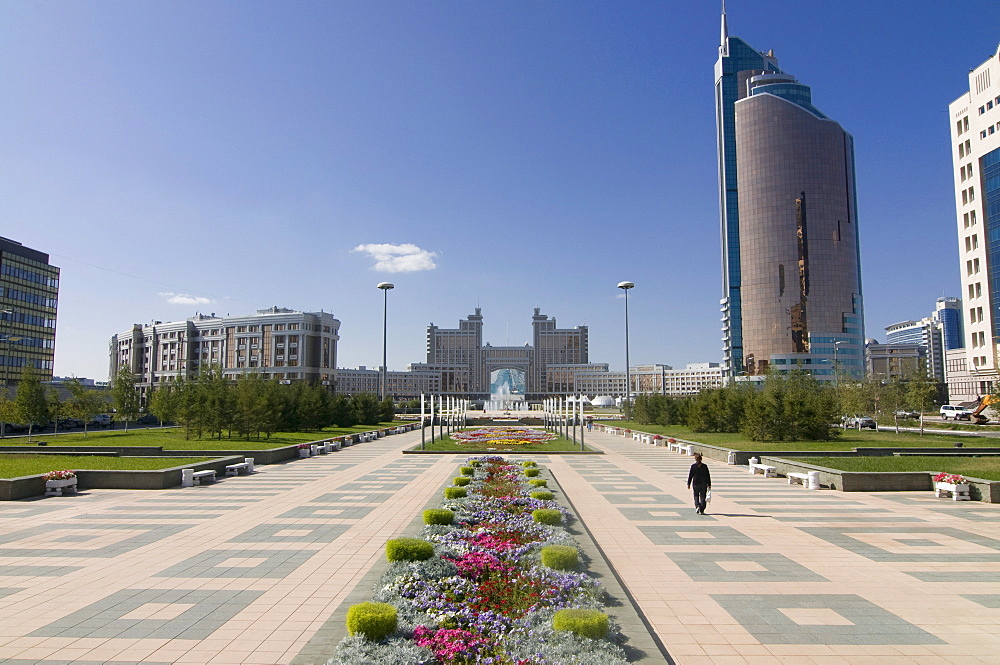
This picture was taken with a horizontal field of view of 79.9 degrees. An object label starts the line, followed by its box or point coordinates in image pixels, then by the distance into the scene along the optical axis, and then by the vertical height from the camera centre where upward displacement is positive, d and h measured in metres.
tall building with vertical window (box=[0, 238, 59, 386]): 72.00 +10.17
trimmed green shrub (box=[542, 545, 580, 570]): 8.84 -2.58
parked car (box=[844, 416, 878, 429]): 49.72 -3.55
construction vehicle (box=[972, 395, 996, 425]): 50.39 -2.79
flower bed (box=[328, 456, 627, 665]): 5.95 -2.71
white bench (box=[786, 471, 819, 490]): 19.41 -3.22
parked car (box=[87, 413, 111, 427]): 55.13 -3.12
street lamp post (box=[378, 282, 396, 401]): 56.38 +7.45
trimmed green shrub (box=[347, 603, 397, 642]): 6.31 -2.51
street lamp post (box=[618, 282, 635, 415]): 54.53 +8.89
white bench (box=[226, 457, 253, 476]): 22.69 -3.11
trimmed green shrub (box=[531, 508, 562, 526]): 11.69 -2.60
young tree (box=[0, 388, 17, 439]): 34.47 -1.32
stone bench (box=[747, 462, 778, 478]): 22.56 -3.32
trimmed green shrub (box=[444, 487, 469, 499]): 14.78 -2.68
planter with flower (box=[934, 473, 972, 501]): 17.19 -3.07
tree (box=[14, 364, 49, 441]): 36.16 -0.78
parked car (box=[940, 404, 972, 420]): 56.41 -3.21
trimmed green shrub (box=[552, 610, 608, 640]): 6.23 -2.51
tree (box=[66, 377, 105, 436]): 38.34 -1.04
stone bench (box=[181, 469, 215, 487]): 19.95 -3.06
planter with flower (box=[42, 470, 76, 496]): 18.08 -2.86
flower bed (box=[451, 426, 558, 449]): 35.59 -3.56
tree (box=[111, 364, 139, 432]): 42.88 -0.68
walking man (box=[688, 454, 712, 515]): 15.02 -2.52
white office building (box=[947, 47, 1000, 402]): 66.62 +19.77
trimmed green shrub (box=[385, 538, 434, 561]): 9.11 -2.53
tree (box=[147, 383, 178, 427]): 41.57 -1.24
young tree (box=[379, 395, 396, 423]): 60.11 -2.61
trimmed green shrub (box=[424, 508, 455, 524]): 11.70 -2.58
